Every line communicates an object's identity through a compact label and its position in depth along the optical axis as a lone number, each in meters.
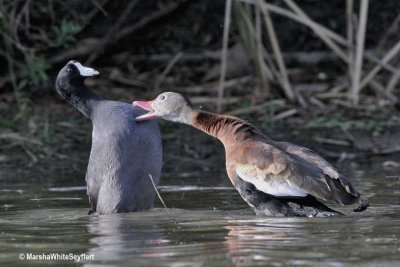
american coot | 17.64
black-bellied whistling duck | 15.61
